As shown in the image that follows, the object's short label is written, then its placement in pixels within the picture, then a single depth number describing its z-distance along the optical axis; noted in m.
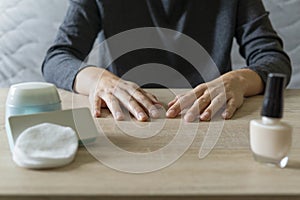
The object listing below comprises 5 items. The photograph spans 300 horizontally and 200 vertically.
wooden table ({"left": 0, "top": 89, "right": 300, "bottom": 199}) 0.47
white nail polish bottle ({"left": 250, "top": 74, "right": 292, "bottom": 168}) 0.52
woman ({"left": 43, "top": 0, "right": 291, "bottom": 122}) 0.86
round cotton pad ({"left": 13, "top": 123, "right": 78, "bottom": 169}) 0.53
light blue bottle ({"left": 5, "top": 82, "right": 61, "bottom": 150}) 0.61
